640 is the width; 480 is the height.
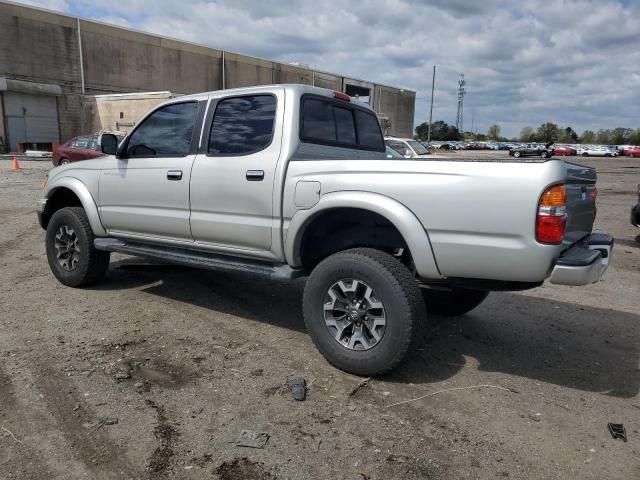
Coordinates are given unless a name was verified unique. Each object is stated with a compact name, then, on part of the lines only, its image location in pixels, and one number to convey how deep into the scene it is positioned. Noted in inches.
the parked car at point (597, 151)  2397.9
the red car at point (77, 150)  740.5
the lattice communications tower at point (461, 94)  4050.2
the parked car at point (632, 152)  2287.9
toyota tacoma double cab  121.0
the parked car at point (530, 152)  1619.6
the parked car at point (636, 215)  334.6
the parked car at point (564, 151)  2237.2
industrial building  1381.6
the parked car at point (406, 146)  584.1
